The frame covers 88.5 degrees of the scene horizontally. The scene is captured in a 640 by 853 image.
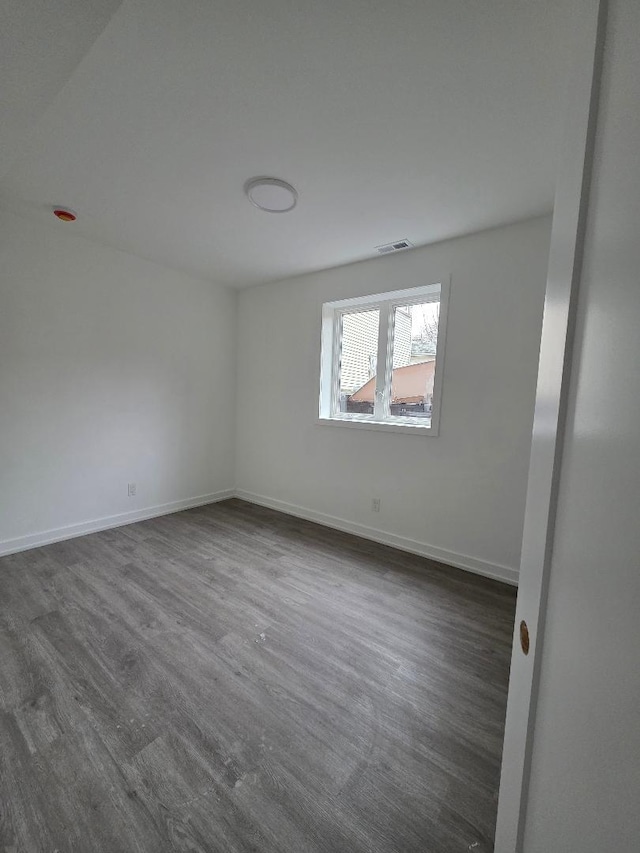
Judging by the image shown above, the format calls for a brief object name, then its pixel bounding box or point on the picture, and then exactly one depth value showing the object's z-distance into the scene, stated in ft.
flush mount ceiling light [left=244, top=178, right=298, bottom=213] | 6.17
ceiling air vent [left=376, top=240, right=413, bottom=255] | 8.32
